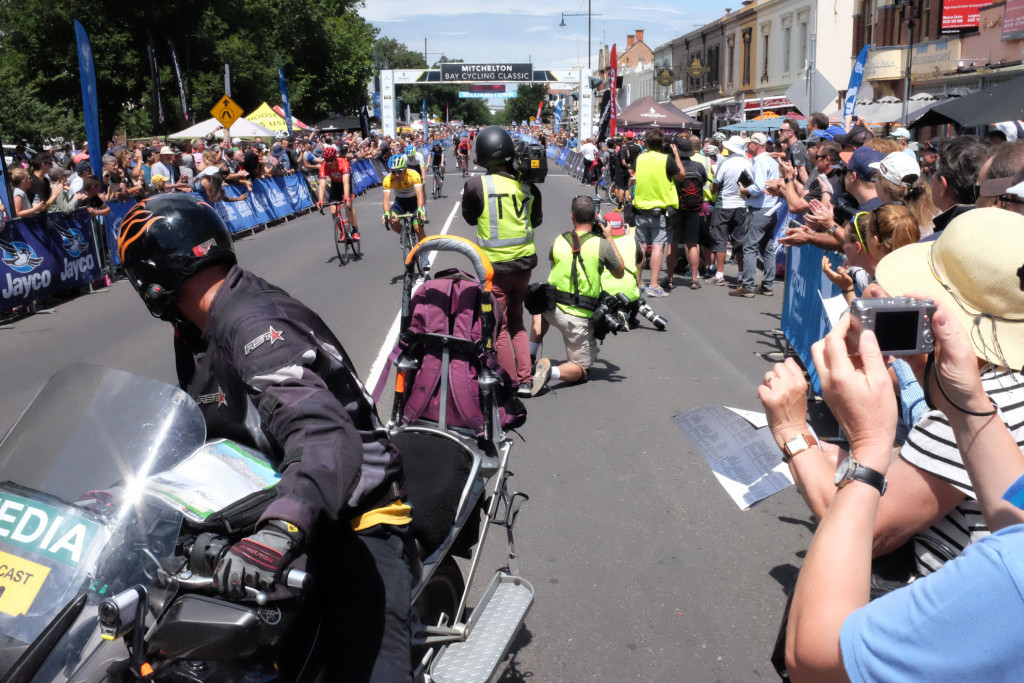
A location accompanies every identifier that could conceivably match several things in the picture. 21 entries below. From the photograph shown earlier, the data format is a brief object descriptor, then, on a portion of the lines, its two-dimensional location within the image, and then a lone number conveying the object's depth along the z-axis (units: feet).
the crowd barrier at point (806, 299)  22.86
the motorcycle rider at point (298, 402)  7.19
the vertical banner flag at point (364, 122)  186.39
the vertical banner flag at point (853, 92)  55.16
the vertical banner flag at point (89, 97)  45.85
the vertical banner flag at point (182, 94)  102.99
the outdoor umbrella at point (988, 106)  37.04
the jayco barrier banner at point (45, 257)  36.76
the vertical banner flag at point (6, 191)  38.04
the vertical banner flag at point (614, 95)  94.73
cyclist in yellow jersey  42.57
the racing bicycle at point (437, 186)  95.35
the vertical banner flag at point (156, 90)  100.22
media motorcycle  5.83
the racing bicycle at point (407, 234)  43.47
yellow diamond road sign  83.66
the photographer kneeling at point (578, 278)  24.09
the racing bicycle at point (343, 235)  48.67
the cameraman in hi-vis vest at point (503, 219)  22.93
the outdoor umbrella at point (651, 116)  96.88
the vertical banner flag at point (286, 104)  106.03
